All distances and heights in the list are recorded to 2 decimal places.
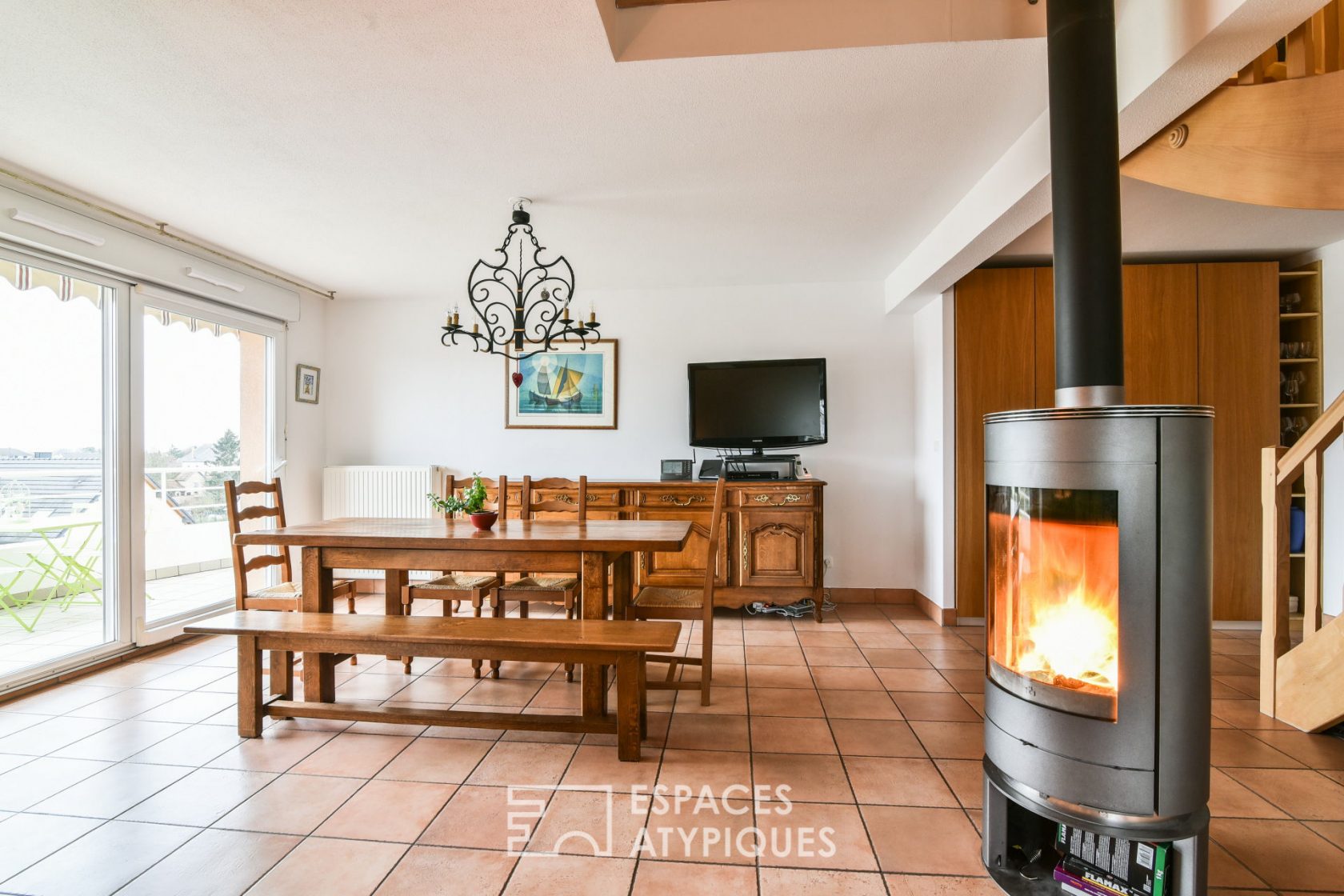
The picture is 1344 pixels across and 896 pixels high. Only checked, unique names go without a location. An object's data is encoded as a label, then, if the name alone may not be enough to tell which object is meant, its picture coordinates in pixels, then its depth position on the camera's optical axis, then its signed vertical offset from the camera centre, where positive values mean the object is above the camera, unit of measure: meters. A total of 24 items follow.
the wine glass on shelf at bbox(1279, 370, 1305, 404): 3.95 +0.38
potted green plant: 2.84 -0.26
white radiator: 4.79 -0.31
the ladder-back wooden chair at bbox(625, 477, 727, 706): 2.64 -0.70
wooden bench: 2.20 -0.71
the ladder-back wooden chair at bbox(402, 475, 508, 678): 3.04 -0.69
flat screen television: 4.47 +0.33
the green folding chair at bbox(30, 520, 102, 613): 3.25 -0.57
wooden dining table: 2.46 -0.42
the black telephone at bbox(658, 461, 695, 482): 4.50 -0.15
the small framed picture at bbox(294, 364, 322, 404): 4.78 +0.54
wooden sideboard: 4.19 -0.65
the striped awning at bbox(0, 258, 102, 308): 2.94 +0.84
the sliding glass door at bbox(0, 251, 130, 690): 2.99 -0.09
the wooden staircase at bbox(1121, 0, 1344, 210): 1.87 +1.00
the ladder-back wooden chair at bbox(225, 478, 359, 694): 2.63 -0.68
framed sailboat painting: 4.82 +0.47
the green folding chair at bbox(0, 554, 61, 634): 3.14 -0.70
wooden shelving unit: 3.87 +0.69
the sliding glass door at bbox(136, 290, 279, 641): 3.74 +0.09
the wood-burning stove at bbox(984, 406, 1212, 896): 1.35 -0.41
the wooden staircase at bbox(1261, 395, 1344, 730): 2.40 -0.70
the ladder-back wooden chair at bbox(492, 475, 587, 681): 2.97 -0.67
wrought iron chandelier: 2.92 +1.13
